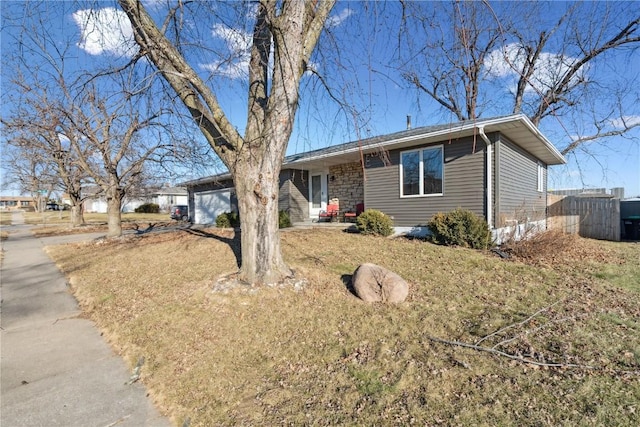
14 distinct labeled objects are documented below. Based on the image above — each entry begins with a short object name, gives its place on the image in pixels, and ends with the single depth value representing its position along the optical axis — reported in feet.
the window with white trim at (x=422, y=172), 31.32
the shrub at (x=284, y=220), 41.39
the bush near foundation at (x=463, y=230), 24.75
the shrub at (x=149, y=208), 143.95
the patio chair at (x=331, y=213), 43.82
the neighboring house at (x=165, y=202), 160.21
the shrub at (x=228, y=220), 44.91
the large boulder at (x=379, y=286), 14.70
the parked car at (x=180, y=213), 93.52
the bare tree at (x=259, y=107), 13.97
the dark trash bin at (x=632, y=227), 40.93
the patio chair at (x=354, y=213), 40.98
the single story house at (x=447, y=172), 28.04
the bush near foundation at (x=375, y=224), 30.45
